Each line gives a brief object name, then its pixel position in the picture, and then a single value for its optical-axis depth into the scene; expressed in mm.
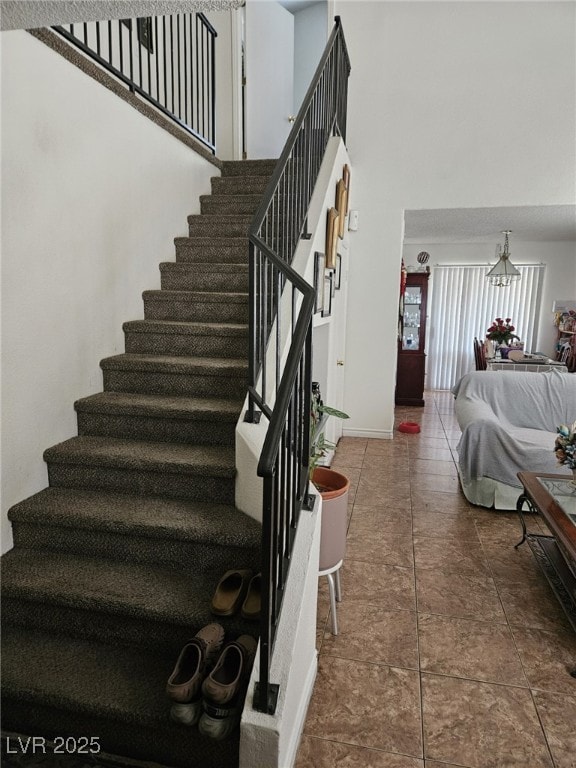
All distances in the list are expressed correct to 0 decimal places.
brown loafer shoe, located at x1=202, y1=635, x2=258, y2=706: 1423
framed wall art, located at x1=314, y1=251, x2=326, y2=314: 3172
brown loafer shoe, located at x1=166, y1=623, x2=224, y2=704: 1463
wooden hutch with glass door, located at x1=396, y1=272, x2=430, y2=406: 7269
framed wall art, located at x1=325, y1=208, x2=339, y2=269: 3457
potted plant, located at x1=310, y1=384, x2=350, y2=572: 2180
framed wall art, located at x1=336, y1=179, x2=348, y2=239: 3867
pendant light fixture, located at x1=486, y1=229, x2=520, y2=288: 6486
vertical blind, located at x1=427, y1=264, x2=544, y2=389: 7949
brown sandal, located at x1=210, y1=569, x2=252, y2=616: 1701
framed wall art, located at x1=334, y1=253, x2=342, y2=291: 4309
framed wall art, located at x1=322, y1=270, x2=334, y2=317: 3709
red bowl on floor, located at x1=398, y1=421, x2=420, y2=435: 5871
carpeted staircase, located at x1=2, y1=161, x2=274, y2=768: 1586
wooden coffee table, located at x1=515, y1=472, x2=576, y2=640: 2373
